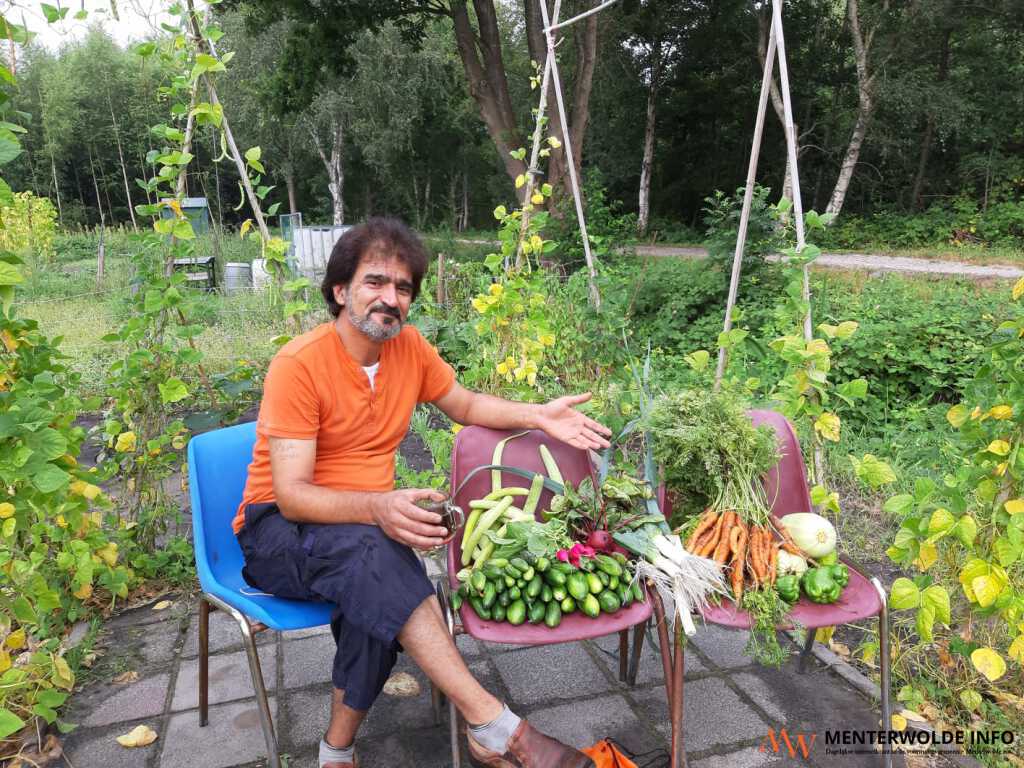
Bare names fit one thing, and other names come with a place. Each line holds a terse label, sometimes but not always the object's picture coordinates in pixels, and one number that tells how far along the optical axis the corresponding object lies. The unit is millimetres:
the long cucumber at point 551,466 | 2265
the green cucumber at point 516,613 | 1812
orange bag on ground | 1819
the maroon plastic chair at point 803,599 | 1850
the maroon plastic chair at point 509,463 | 2195
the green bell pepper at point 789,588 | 1882
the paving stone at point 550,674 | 2363
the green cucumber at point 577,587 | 1828
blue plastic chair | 1865
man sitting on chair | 1770
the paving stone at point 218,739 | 2041
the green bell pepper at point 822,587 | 1887
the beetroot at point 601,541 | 2037
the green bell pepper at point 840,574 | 1937
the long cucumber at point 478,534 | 2066
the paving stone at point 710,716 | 2131
